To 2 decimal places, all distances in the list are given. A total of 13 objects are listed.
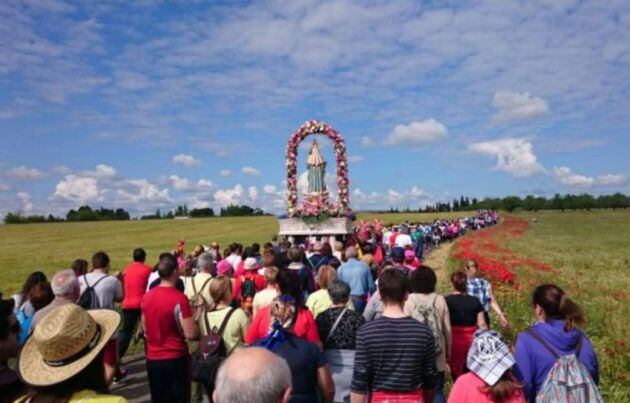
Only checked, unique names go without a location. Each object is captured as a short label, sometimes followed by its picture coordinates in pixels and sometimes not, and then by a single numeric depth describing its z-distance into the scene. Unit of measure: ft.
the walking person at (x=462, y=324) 19.24
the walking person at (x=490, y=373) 10.37
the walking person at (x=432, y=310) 17.79
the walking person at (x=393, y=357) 13.05
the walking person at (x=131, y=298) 27.22
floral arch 68.03
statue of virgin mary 72.79
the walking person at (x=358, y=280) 26.43
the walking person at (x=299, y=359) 12.62
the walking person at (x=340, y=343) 15.67
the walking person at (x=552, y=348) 12.10
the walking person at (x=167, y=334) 17.66
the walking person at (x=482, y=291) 24.08
